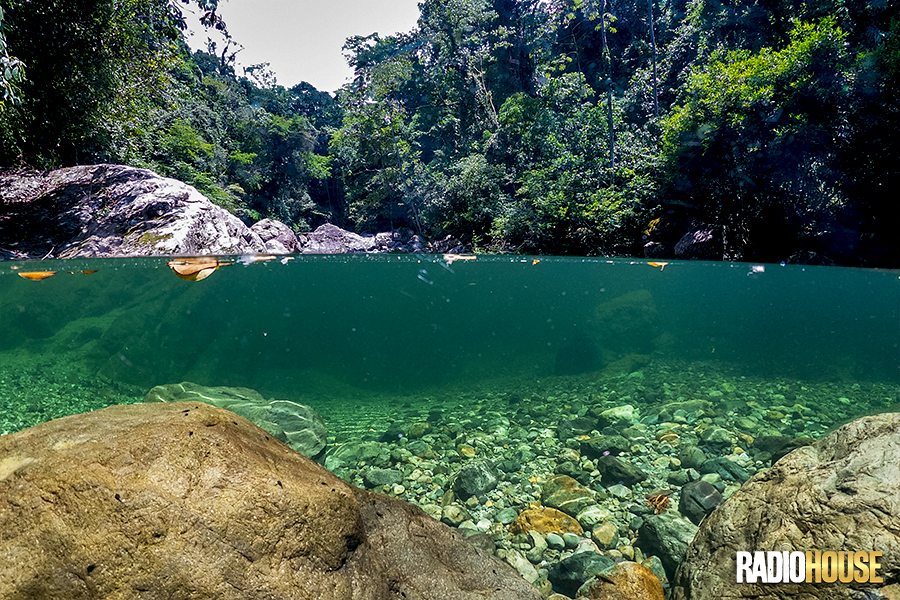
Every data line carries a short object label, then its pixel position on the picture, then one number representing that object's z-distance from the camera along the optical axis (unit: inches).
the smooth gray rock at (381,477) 187.0
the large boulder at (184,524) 66.7
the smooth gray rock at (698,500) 152.0
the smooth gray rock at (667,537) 129.4
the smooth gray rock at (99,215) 379.2
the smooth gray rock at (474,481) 173.9
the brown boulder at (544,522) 148.9
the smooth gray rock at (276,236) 815.1
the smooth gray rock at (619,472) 177.3
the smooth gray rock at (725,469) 177.5
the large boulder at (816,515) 83.6
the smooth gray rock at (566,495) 160.6
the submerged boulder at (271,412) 213.9
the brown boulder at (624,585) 111.7
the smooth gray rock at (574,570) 122.3
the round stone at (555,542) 140.5
